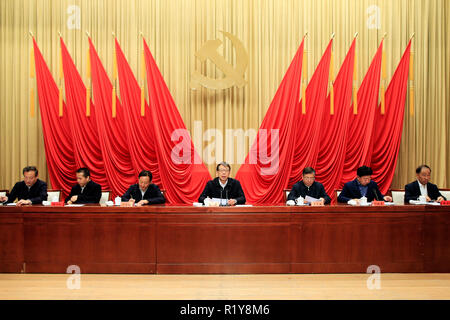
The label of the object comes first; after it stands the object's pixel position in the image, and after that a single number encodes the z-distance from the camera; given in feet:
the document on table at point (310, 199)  13.24
